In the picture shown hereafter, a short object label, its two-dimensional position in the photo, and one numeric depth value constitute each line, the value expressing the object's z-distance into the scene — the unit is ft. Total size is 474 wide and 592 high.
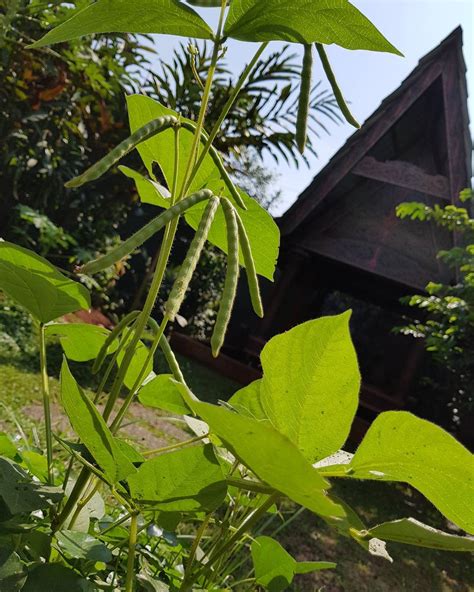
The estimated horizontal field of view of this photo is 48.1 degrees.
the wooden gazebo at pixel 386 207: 19.30
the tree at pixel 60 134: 13.39
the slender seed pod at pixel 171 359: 1.49
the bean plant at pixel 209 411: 1.05
